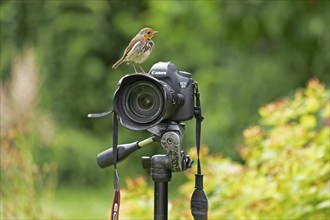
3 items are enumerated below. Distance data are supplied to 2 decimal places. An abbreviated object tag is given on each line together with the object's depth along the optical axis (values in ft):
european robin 14.34
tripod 14.11
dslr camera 13.94
